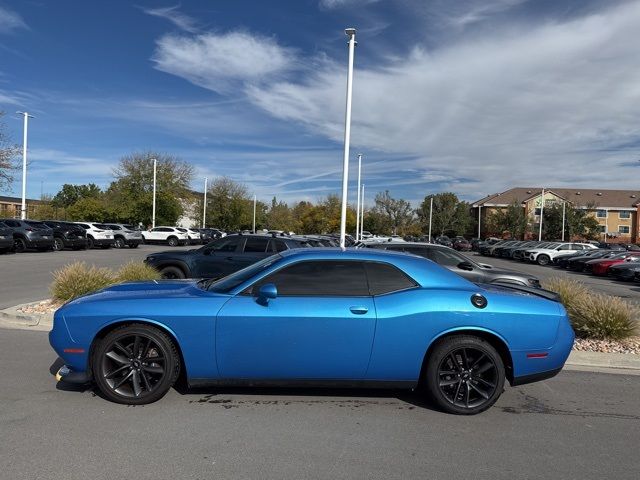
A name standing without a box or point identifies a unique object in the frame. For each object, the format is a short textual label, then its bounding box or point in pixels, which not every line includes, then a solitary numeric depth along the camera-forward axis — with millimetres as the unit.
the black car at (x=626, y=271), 22516
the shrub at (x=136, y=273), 9680
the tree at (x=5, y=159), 28828
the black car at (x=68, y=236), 27984
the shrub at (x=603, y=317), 7461
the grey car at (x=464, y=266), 10609
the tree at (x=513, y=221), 74438
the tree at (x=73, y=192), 109562
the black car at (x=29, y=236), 24578
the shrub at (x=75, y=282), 9047
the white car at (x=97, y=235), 32344
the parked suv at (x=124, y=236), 35219
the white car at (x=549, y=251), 36844
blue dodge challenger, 4543
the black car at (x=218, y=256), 11570
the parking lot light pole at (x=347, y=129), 16656
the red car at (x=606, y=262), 25059
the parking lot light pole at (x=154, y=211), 51553
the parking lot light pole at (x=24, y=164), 34919
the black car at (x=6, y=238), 22373
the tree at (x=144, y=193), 57156
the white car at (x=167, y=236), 42406
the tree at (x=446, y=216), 91312
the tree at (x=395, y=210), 85312
